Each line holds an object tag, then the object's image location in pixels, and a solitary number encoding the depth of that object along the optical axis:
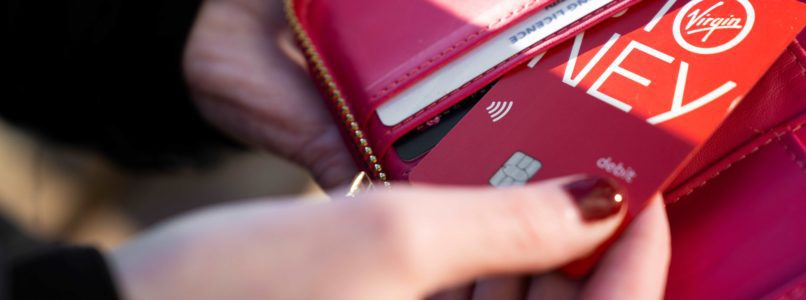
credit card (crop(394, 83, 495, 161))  0.57
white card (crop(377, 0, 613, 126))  0.56
